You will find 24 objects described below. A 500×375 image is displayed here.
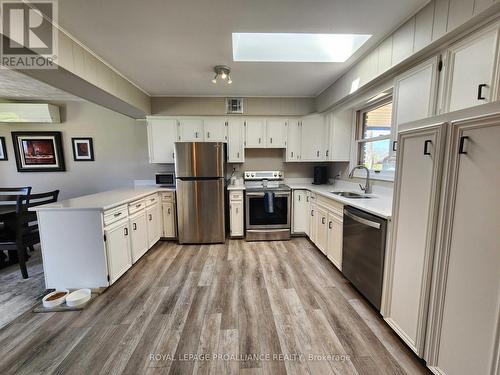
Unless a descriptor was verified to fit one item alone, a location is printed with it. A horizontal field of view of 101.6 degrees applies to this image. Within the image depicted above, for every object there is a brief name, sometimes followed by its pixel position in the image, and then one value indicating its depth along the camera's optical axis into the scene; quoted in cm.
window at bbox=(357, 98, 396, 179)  260
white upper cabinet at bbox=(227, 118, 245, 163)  365
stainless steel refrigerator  322
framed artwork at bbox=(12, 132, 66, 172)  374
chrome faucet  266
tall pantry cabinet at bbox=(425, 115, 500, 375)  95
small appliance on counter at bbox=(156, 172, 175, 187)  365
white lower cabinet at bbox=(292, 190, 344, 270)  248
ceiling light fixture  248
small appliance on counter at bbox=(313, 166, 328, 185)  382
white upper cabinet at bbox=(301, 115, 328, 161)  363
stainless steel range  336
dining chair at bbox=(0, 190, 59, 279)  233
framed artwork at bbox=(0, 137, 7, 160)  375
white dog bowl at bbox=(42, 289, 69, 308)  189
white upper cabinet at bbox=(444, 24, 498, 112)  121
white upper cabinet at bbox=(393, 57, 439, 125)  158
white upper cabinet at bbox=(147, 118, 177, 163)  356
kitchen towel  330
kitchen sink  258
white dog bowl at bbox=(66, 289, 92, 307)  192
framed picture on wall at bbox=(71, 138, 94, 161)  378
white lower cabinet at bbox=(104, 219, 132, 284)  217
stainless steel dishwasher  174
